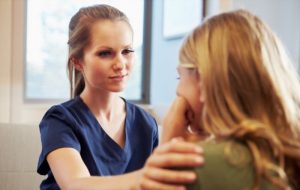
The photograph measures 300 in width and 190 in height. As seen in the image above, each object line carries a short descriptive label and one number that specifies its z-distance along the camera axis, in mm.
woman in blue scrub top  1024
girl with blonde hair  625
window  2673
